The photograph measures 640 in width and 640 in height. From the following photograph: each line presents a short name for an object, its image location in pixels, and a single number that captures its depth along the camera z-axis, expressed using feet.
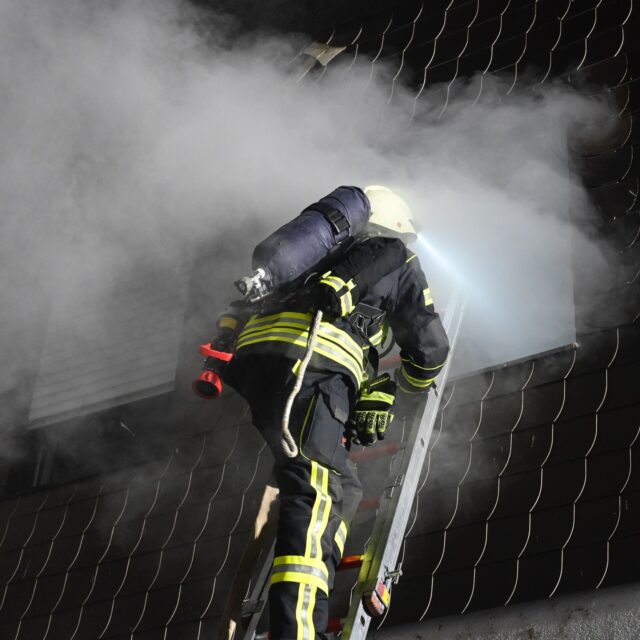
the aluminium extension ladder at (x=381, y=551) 25.30
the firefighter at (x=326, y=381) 24.57
